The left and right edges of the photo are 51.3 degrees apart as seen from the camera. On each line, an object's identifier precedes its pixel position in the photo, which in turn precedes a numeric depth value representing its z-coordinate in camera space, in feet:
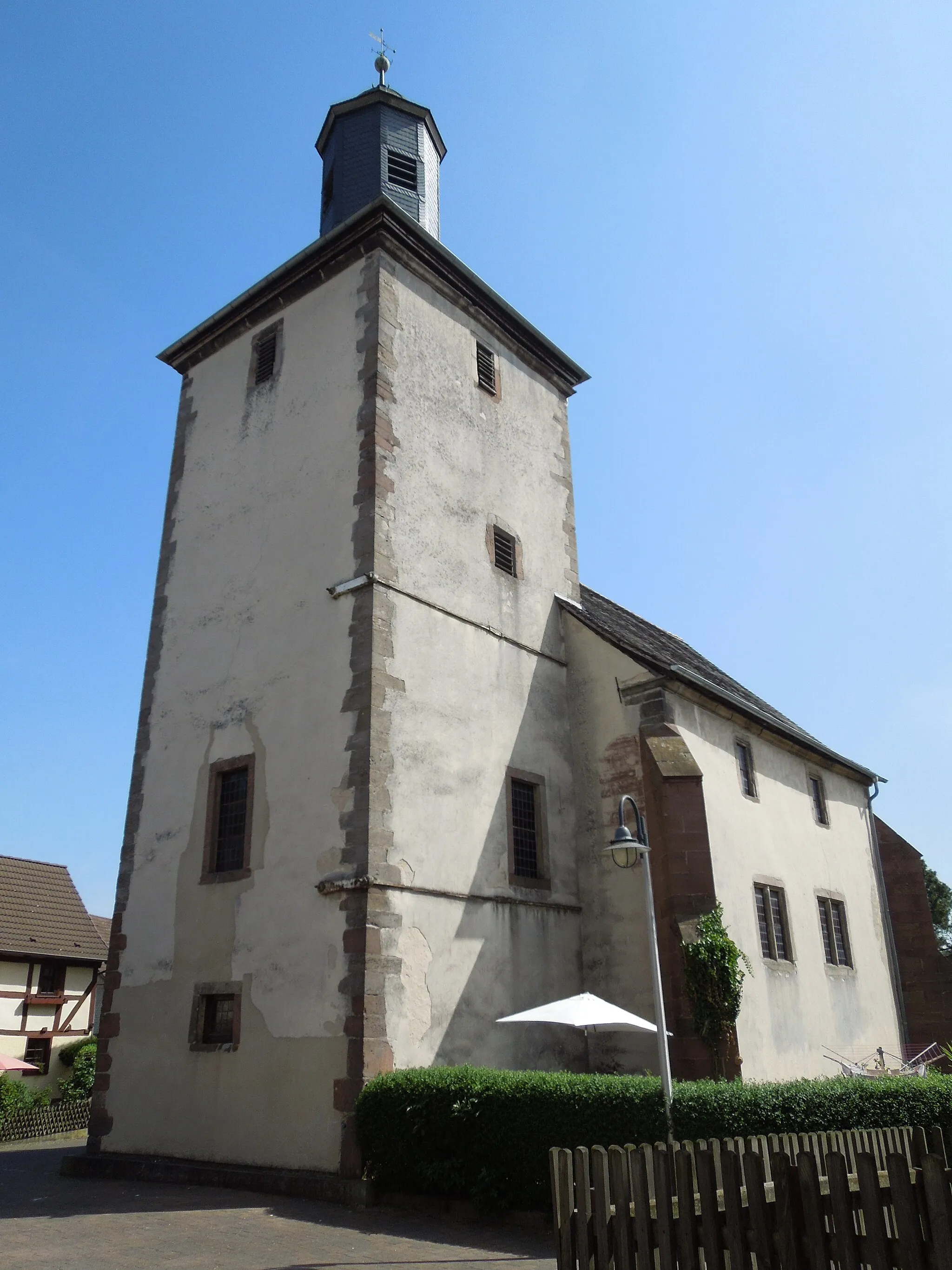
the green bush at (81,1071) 87.20
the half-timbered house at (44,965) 89.71
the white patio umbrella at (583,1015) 37.27
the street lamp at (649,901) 32.35
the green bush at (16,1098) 71.36
